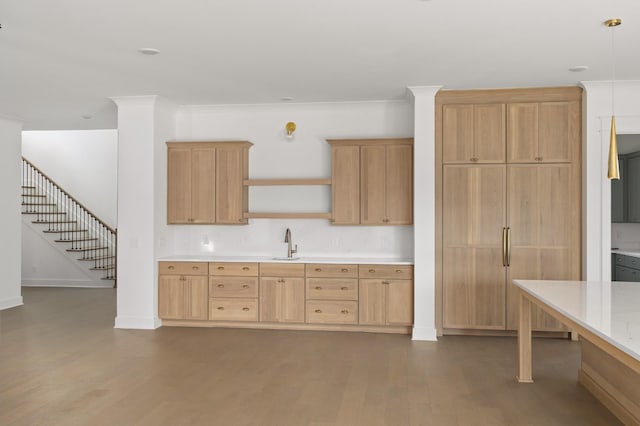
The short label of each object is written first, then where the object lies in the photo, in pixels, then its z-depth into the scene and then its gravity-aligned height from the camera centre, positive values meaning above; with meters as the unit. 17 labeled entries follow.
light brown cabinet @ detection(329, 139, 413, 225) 6.43 +0.37
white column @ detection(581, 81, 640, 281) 5.77 +0.57
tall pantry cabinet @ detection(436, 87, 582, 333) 5.97 +0.16
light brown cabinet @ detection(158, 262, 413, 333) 6.22 -0.97
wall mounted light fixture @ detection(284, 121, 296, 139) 6.81 +1.04
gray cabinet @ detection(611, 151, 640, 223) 7.41 +0.29
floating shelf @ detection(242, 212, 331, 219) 6.64 -0.04
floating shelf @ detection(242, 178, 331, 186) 6.62 +0.37
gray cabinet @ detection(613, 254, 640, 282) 6.68 -0.70
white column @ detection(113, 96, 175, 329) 6.53 +0.03
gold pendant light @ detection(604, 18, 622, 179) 3.80 +0.42
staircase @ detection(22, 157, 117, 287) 10.62 -0.16
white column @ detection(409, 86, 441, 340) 6.05 +0.05
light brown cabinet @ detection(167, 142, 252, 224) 6.77 +0.38
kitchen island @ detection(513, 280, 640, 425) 2.62 -0.59
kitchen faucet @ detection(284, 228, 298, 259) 6.77 -0.35
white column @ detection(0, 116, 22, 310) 7.82 +0.00
